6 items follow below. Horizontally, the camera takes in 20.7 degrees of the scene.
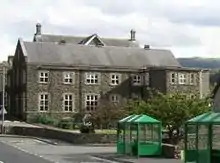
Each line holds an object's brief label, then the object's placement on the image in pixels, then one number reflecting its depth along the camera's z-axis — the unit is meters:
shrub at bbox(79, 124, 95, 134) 50.20
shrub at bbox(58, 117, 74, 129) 67.29
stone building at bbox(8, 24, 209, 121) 76.31
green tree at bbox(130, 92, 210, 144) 37.91
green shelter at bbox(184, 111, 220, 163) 23.83
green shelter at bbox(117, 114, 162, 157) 32.78
